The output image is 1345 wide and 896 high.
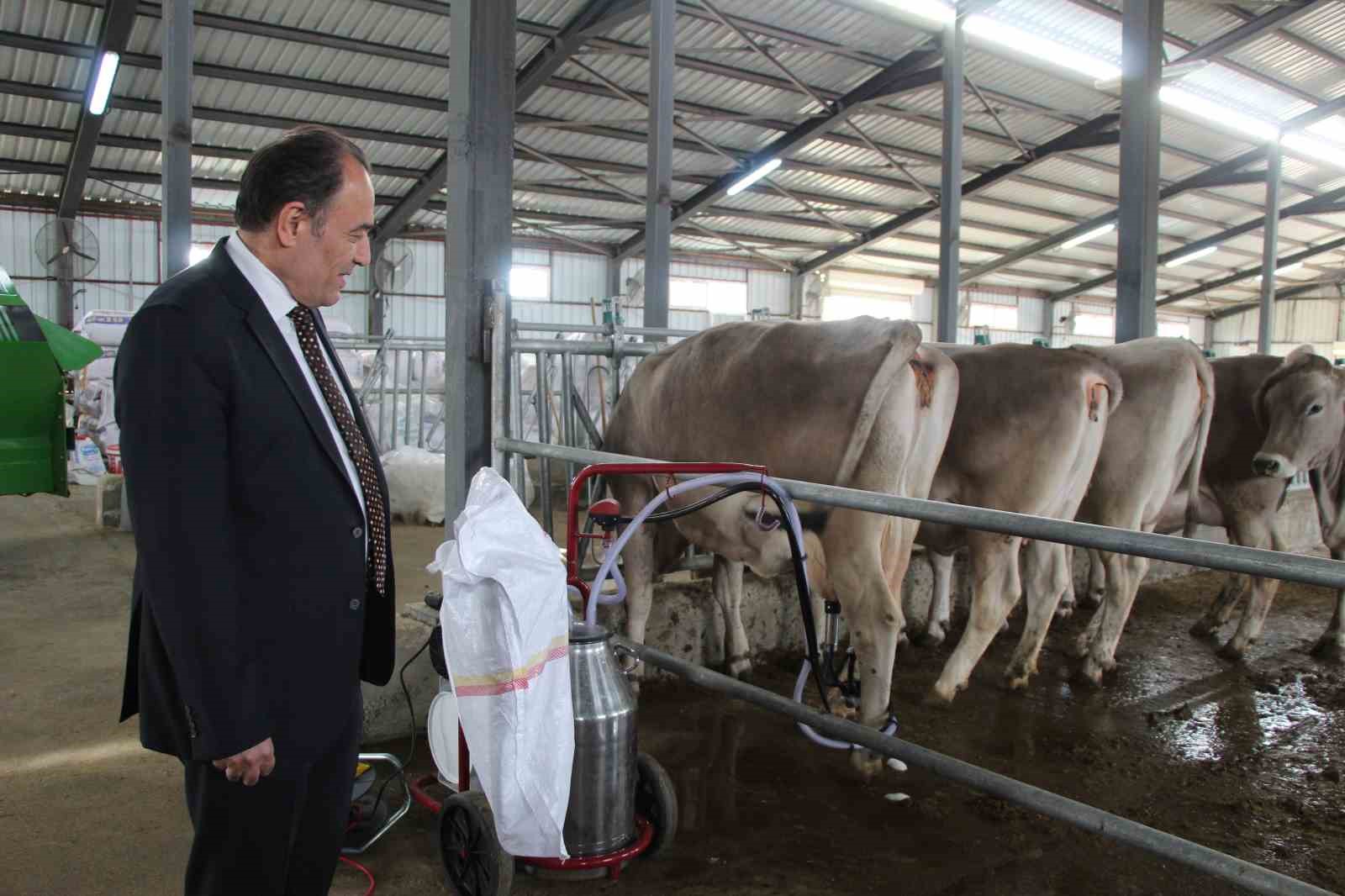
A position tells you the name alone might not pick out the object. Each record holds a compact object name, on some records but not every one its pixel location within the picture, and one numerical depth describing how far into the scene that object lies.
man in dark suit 1.40
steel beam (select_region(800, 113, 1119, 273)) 18.23
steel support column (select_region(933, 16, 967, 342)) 11.42
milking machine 2.41
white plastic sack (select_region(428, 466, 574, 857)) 2.06
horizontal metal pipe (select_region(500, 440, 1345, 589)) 1.47
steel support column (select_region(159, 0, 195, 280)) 7.04
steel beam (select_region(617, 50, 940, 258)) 14.77
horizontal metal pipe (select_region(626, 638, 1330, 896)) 1.65
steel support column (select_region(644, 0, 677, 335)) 9.32
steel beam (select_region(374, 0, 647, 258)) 12.37
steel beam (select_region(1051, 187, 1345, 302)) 21.83
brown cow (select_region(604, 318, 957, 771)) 3.56
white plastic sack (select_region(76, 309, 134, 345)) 12.59
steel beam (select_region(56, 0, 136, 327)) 11.33
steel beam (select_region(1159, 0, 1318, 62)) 12.61
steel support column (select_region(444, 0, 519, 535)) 3.70
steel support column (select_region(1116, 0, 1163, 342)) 6.99
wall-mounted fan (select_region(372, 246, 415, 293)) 19.61
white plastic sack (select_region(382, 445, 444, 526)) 8.67
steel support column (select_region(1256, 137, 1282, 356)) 14.37
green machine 5.27
